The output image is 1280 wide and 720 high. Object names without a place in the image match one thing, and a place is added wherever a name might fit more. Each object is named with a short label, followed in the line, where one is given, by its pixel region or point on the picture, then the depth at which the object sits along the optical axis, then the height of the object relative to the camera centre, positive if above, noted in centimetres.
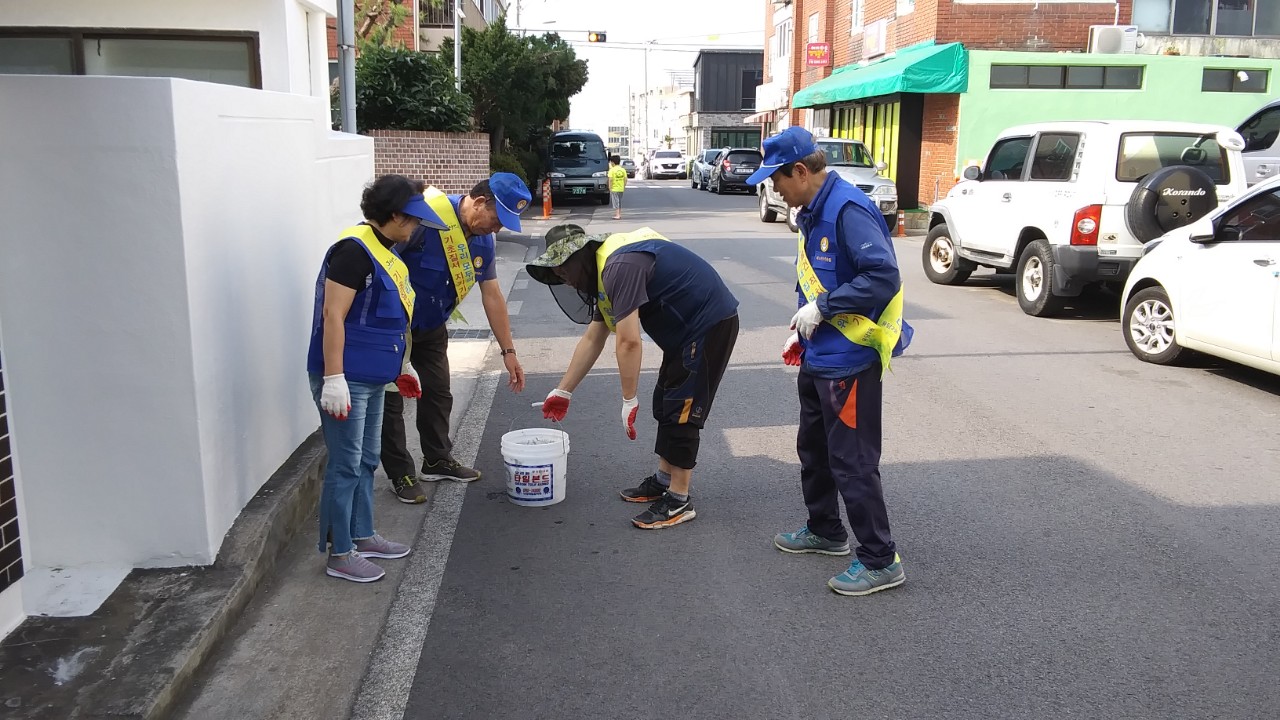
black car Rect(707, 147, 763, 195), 3712 -35
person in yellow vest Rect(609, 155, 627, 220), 2569 -60
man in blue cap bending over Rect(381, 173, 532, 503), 516 -73
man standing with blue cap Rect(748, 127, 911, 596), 419 -67
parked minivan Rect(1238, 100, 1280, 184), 1467 +22
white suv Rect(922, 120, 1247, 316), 1009 -36
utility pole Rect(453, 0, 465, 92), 2567 +270
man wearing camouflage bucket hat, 475 -77
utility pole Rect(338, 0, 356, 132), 918 +81
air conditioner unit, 2289 +252
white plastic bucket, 541 -158
